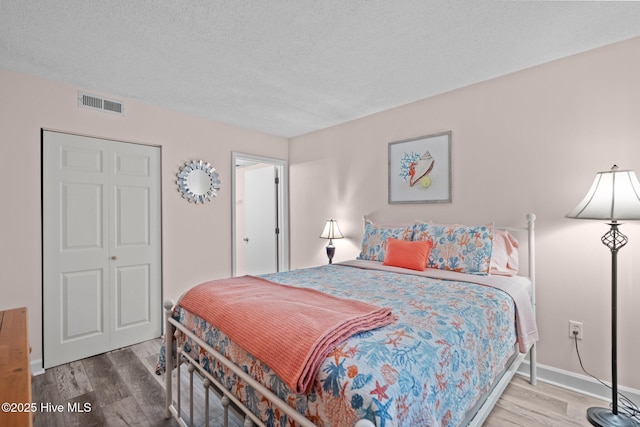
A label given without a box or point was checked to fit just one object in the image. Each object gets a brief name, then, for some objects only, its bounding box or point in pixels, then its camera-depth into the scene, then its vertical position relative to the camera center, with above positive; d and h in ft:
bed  3.23 -1.73
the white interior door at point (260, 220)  14.84 -0.35
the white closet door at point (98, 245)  8.54 -0.95
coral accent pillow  8.09 -1.11
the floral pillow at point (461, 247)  7.50 -0.89
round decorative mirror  11.12 +1.17
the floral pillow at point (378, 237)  9.29 -0.77
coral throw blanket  3.53 -1.47
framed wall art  9.61 +1.39
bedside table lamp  12.00 -0.75
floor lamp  5.70 +0.00
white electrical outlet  7.35 -2.79
